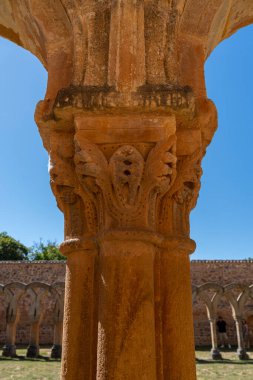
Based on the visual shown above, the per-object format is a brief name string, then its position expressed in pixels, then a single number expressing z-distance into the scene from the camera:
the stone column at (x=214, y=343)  13.83
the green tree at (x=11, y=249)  38.69
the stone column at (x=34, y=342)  14.12
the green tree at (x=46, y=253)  42.16
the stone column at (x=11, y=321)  14.27
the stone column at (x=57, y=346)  13.90
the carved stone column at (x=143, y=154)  1.88
